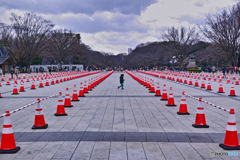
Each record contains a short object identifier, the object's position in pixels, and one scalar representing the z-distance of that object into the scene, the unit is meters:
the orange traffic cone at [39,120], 6.82
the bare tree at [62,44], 72.62
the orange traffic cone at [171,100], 10.81
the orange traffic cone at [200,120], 6.96
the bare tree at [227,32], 40.66
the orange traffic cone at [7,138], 5.04
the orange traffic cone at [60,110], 8.72
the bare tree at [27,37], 53.69
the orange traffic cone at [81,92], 14.13
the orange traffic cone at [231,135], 5.10
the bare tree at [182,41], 64.44
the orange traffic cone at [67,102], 10.59
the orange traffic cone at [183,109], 8.85
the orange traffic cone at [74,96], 12.39
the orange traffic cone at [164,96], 12.57
